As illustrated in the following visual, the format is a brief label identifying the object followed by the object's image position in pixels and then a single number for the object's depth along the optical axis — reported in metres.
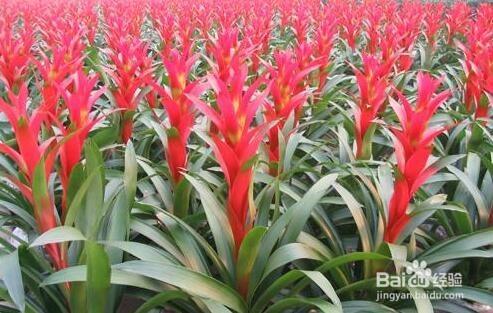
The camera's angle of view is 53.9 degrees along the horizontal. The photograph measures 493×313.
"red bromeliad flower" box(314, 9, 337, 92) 3.55
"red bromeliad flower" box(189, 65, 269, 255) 1.65
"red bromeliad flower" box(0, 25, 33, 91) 3.28
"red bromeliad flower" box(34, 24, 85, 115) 2.22
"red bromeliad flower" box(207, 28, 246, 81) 2.80
